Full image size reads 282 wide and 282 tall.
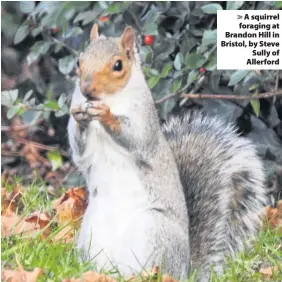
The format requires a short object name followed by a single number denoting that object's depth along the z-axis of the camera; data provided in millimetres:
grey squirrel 4738
